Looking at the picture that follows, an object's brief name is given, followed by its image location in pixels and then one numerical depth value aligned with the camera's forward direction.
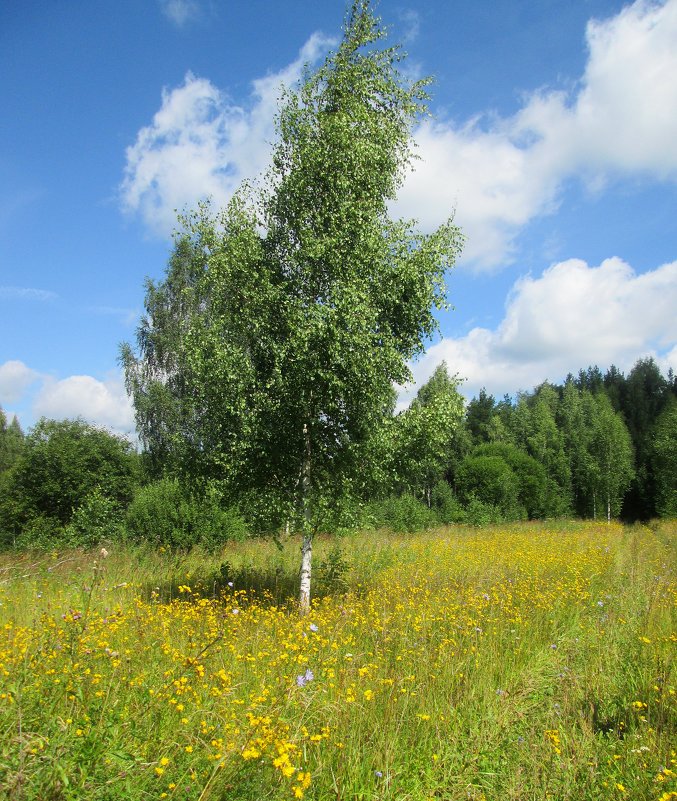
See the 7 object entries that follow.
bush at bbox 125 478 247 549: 13.51
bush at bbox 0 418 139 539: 14.88
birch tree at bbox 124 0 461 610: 7.54
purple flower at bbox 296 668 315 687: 3.39
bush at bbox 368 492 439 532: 23.23
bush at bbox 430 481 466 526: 28.59
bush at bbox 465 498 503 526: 27.28
